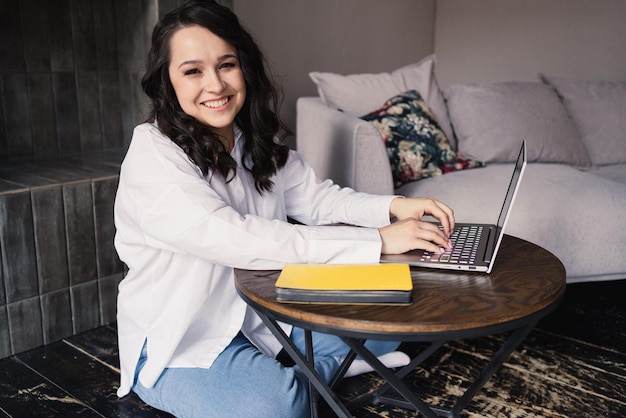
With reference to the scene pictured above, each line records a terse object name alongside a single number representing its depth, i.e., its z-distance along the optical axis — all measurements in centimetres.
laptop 127
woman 129
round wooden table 102
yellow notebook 109
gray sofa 222
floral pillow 247
